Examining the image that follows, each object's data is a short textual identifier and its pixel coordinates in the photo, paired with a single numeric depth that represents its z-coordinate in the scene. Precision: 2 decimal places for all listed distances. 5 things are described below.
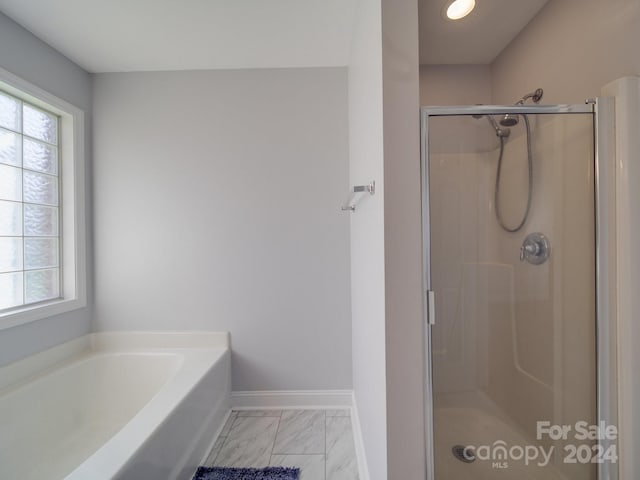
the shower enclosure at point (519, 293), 0.96
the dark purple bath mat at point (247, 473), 1.19
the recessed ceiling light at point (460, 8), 1.13
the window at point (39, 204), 1.38
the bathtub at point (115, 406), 0.96
